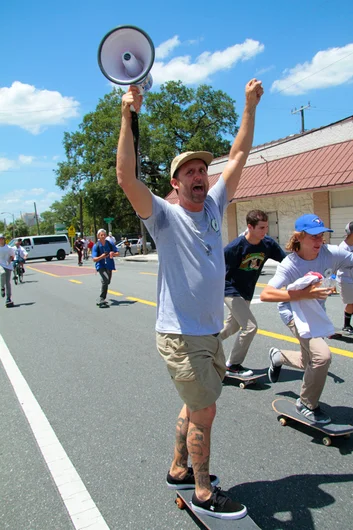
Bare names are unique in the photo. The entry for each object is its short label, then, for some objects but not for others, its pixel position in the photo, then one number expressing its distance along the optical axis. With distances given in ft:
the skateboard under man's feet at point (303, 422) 10.64
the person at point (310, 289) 10.98
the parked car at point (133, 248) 134.78
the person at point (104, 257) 35.91
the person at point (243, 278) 15.61
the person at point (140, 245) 128.77
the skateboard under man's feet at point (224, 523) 7.59
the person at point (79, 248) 99.94
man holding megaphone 7.90
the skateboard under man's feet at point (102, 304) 35.32
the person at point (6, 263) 38.85
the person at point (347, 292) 21.46
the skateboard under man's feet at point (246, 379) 15.16
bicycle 63.46
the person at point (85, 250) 118.62
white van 137.18
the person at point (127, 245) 128.08
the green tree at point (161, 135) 140.87
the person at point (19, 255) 64.08
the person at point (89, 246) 144.79
